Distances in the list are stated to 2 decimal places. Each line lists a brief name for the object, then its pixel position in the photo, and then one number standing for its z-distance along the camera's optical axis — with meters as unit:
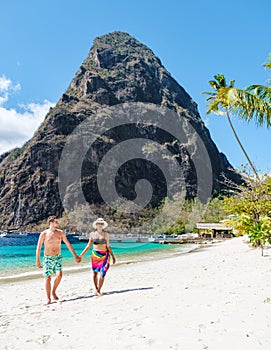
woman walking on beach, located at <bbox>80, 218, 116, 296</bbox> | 7.38
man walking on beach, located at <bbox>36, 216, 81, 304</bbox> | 6.93
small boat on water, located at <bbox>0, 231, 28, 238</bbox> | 103.36
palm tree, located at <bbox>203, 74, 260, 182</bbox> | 11.67
